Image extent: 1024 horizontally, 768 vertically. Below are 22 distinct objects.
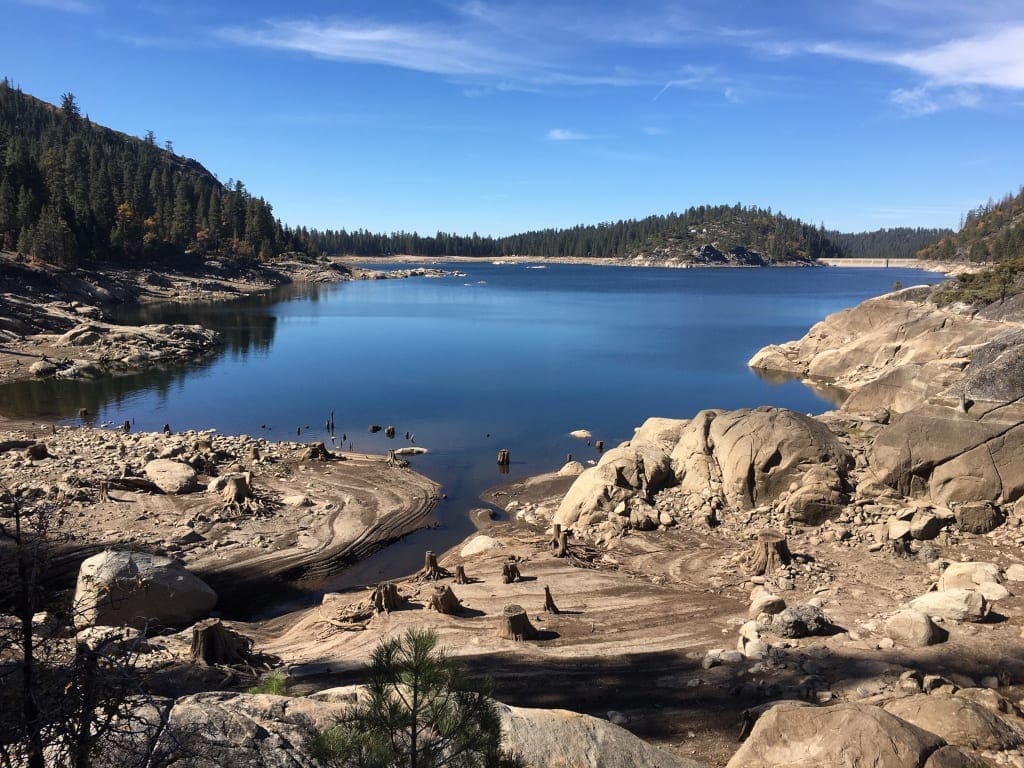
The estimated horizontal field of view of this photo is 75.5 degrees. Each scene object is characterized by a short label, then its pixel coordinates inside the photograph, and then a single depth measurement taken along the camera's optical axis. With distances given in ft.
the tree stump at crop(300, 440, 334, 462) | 103.40
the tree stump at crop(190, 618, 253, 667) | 43.34
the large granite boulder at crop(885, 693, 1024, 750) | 29.73
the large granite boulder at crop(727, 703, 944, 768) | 26.63
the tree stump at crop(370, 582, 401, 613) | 54.80
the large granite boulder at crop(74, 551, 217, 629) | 52.47
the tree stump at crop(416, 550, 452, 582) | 64.44
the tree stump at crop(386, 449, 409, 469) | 104.53
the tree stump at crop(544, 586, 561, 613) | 53.36
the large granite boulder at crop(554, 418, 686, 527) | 76.23
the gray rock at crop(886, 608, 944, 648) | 42.11
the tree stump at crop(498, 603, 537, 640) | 48.29
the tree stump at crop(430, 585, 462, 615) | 53.42
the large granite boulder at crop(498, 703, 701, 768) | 25.86
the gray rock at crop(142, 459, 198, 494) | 83.35
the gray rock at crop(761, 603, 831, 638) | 44.75
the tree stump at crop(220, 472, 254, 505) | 80.79
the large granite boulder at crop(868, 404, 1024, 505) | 62.54
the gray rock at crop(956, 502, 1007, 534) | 61.11
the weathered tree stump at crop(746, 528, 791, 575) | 58.59
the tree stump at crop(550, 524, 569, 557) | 67.26
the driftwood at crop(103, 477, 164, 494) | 81.56
